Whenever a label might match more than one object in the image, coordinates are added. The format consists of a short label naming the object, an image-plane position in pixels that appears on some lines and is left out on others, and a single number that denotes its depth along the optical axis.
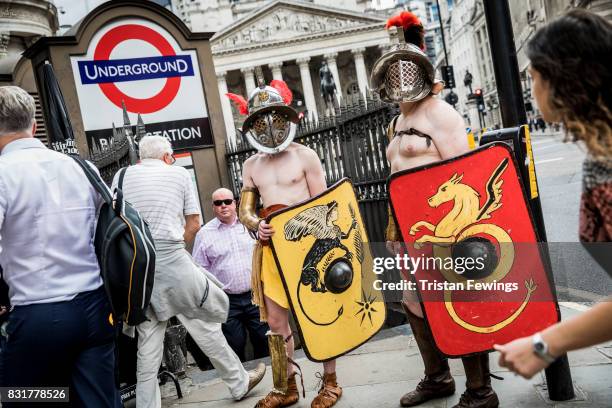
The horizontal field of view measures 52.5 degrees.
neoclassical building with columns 65.88
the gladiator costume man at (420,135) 3.11
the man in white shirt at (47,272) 2.32
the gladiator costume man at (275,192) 3.68
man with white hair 3.79
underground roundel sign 7.07
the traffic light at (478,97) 31.80
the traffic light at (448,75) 26.26
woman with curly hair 1.38
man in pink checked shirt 5.65
